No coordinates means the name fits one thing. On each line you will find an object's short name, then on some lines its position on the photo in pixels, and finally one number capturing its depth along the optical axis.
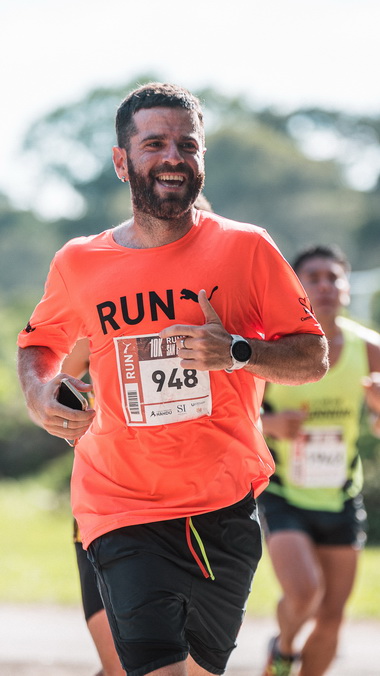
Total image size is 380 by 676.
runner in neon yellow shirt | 9.85
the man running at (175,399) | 6.02
